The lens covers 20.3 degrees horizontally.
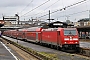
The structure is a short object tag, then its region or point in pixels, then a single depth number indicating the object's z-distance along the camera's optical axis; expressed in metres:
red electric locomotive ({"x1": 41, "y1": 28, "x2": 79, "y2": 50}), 28.36
